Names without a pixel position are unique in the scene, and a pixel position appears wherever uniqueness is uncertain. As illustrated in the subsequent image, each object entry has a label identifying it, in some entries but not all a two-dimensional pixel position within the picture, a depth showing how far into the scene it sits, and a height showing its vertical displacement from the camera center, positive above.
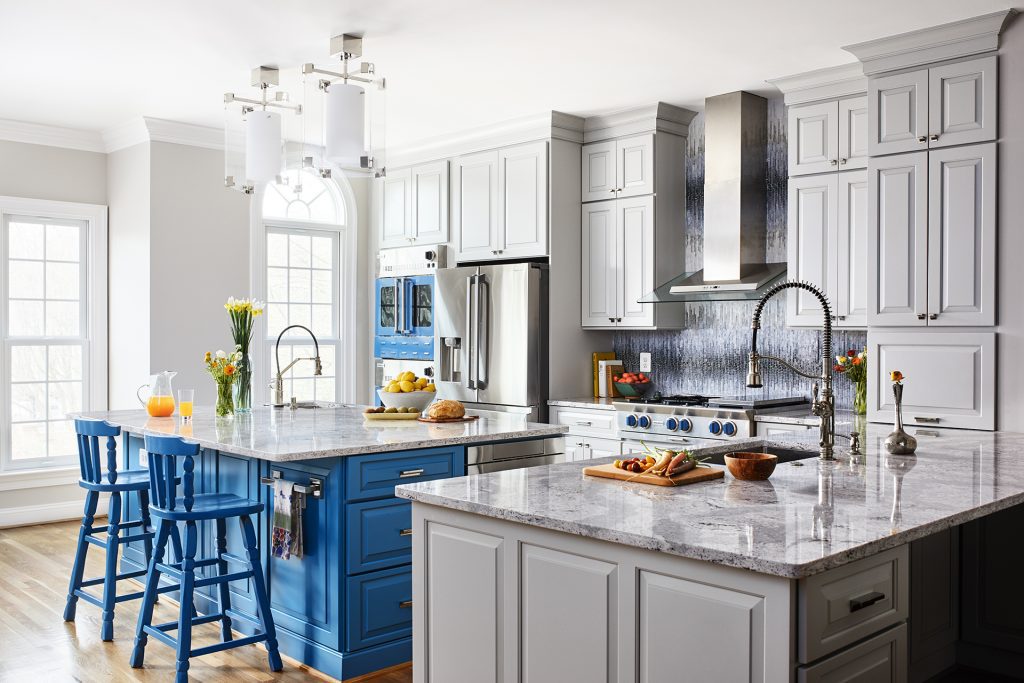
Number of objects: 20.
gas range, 4.80 -0.44
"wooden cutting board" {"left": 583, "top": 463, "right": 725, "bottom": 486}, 2.49 -0.39
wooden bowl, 2.52 -0.36
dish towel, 3.50 -0.73
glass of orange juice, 4.63 -0.34
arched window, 6.96 +0.48
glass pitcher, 4.66 -0.32
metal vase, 3.07 -0.35
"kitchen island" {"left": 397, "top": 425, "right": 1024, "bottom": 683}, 1.73 -0.51
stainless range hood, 5.23 +0.82
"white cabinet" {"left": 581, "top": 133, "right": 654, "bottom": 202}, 5.66 +1.11
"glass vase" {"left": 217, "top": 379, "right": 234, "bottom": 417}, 4.70 -0.32
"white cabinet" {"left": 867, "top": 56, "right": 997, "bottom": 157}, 4.00 +1.08
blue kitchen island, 3.38 -0.74
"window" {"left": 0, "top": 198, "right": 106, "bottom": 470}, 6.24 +0.08
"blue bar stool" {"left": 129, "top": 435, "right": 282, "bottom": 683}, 3.33 -0.82
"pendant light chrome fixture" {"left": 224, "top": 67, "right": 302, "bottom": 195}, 4.44 +0.96
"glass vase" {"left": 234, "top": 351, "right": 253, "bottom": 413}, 4.86 -0.25
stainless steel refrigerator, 5.82 +0.01
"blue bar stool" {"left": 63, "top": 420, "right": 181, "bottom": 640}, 3.89 -0.79
